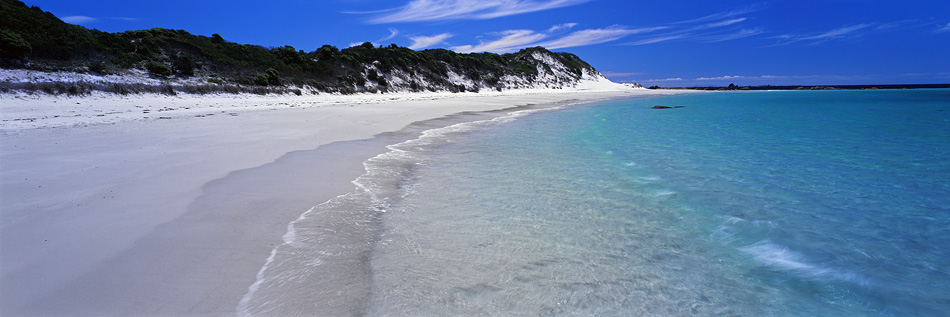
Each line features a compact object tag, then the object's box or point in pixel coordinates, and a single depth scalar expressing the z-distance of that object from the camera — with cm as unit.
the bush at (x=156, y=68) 2203
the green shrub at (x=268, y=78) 2562
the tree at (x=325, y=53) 3691
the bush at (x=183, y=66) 2373
